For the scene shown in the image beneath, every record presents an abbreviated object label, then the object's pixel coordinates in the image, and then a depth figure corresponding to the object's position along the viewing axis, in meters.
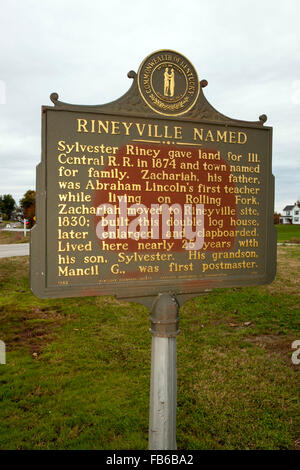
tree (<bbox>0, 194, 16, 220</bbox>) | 94.81
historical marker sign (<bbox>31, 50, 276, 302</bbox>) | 3.13
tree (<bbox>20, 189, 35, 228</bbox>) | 42.10
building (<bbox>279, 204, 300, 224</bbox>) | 91.69
